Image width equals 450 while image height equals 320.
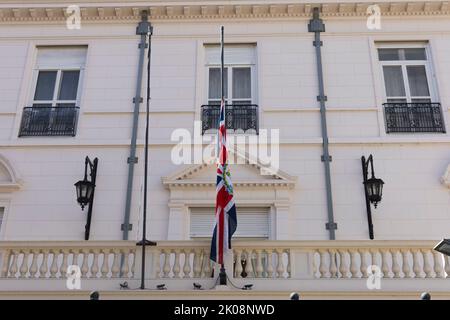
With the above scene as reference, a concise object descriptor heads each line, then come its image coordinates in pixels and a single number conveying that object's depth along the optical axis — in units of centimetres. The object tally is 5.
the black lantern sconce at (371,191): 1001
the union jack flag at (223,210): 801
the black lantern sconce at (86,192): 1016
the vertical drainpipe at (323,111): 1020
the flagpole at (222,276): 788
